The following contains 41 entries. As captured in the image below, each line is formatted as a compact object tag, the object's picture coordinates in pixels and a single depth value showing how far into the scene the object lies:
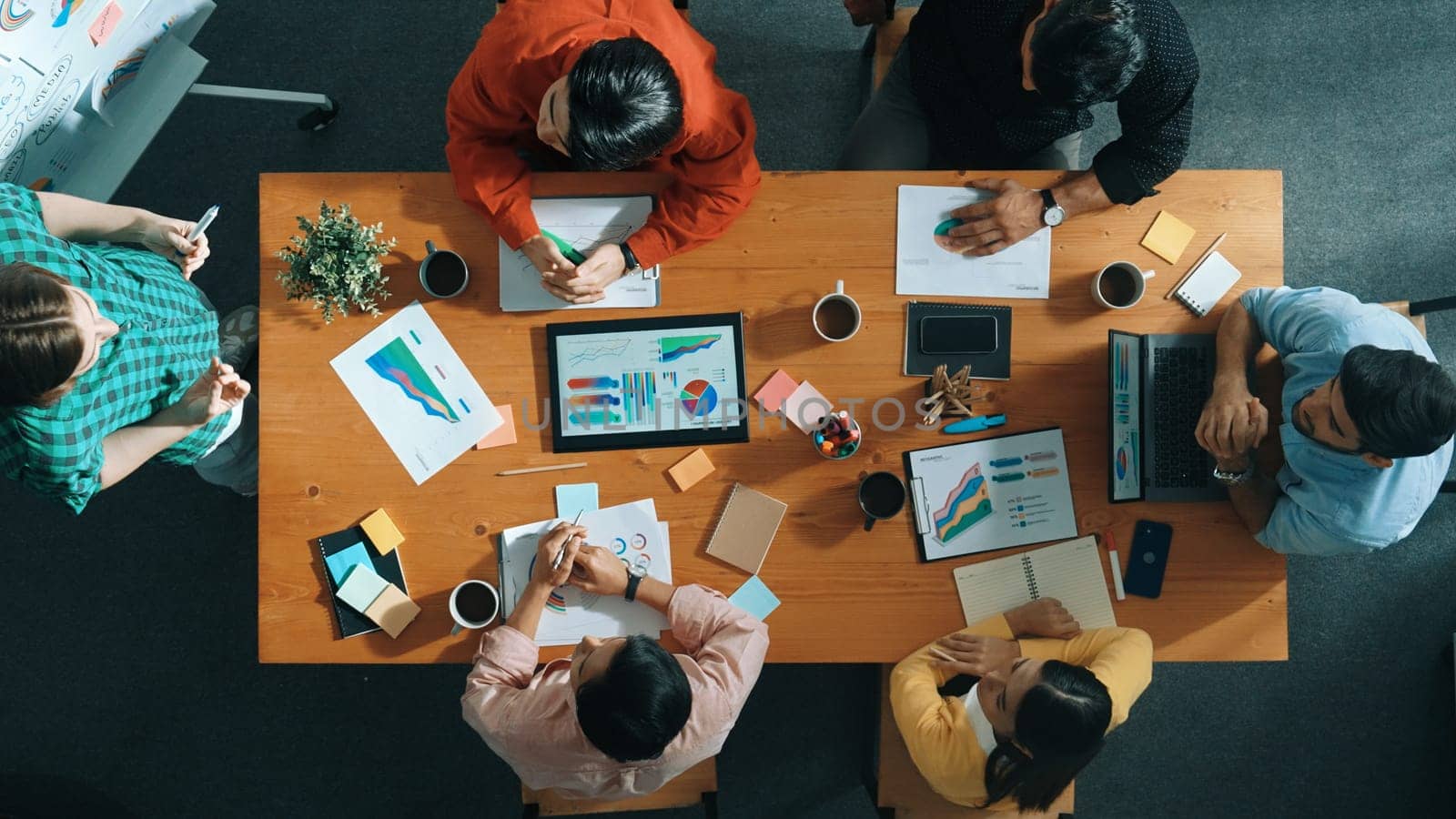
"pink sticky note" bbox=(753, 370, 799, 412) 1.62
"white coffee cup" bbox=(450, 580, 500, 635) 1.58
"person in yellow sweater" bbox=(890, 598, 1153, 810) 1.57
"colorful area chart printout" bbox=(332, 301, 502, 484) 1.61
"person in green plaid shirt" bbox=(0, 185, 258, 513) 1.27
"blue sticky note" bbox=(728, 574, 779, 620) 1.62
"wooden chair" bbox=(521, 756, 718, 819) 1.89
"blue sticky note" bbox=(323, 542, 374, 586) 1.60
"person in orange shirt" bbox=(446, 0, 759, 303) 1.31
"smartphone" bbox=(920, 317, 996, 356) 1.63
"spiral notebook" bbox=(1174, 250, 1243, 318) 1.65
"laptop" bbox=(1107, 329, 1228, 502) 1.63
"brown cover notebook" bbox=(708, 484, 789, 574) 1.62
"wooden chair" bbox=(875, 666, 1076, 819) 1.85
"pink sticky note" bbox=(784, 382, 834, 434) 1.63
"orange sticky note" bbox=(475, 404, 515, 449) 1.61
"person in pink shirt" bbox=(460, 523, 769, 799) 1.53
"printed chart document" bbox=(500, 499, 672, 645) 1.61
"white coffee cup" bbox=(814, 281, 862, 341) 1.60
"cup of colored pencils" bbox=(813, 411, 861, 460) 1.57
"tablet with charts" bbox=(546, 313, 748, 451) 1.62
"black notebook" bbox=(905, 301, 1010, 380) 1.64
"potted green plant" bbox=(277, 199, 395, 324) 1.51
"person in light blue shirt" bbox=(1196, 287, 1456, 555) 1.49
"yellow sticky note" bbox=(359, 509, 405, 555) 1.59
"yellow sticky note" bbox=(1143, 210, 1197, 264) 1.65
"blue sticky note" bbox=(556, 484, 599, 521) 1.62
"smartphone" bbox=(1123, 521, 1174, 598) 1.62
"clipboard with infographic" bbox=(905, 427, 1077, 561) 1.63
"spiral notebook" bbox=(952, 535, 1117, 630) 1.63
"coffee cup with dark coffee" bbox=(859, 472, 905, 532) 1.60
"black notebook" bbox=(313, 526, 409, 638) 1.60
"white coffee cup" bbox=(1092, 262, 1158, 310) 1.62
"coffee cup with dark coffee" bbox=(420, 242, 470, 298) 1.61
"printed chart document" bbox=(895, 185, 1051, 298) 1.65
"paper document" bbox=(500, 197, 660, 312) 1.63
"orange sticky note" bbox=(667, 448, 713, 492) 1.62
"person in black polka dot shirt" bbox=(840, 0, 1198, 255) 1.42
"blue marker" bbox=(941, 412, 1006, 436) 1.62
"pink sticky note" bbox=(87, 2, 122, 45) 1.69
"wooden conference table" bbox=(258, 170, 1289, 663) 1.61
